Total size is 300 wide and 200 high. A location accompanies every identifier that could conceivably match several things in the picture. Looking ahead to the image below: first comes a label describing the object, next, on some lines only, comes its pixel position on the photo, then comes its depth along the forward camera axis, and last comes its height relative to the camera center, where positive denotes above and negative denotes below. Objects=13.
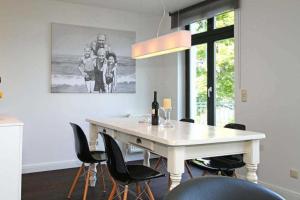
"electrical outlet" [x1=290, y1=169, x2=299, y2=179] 3.35 -0.74
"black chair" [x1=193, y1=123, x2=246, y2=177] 3.05 -0.58
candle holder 3.20 -0.20
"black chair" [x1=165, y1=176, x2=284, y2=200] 1.20 -0.33
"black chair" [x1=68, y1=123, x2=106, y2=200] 3.29 -0.47
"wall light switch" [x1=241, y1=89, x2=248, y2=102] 3.99 +0.13
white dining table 2.31 -0.30
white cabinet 2.78 -0.48
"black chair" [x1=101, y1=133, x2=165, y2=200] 2.59 -0.55
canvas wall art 4.74 +0.72
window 4.47 +0.52
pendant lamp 3.07 +0.64
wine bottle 3.30 -0.11
